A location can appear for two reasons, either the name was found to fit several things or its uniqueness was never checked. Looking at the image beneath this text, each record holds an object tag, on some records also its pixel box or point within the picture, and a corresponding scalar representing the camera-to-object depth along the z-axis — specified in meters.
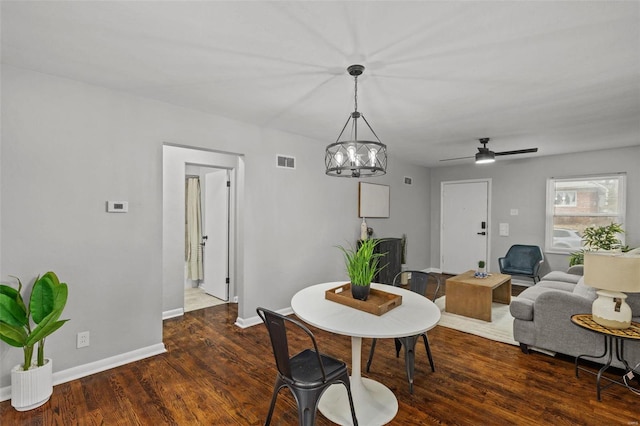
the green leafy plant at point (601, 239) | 4.59
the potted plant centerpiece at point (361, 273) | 2.26
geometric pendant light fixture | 2.12
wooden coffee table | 3.89
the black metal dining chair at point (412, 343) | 2.37
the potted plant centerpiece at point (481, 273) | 4.34
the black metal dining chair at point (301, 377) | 1.73
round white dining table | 1.84
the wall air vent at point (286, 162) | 4.04
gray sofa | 2.60
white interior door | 4.75
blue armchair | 5.28
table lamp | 2.23
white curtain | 5.18
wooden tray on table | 2.08
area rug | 3.44
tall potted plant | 2.09
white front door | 6.42
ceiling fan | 4.22
